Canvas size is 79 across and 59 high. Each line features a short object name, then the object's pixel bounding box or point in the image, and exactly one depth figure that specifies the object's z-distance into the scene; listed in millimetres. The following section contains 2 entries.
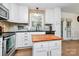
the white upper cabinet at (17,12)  2553
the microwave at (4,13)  2549
